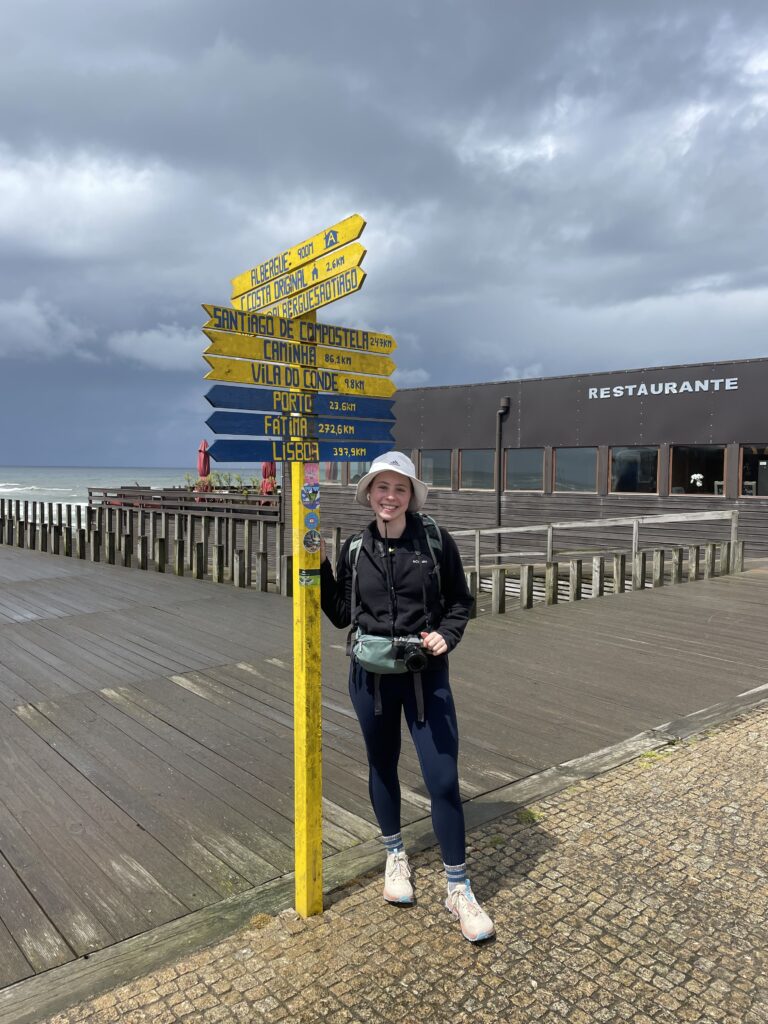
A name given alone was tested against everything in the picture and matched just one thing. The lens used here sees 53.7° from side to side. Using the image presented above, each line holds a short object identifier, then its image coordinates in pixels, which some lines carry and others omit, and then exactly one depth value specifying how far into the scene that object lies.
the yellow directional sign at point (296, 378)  2.79
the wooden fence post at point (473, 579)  10.41
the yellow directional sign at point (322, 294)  2.85
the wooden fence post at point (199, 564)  11.91
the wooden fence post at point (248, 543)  11.39
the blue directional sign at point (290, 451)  2.81
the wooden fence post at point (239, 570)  11.00
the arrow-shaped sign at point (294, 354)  2.79
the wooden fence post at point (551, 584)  10.08
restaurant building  16.67
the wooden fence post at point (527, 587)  9.60
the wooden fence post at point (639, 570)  11.62
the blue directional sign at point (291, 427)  2.81
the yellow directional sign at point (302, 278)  2.83
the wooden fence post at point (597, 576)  10.93
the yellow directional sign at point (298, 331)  2.81
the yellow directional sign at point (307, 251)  2.85
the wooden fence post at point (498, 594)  9.11
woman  2.88
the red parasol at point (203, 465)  26.33
